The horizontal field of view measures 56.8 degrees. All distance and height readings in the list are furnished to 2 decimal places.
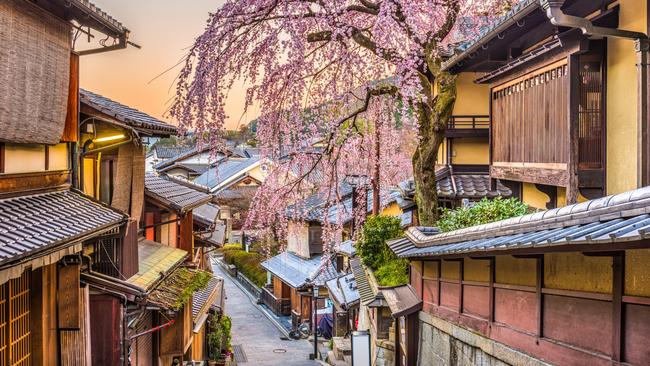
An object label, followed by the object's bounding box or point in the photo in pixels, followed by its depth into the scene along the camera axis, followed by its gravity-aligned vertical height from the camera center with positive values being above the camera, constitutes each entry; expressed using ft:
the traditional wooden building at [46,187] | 23.66 -0.63
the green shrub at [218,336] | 79.30 -22.08
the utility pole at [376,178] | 54.80 -0.35
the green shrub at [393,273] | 50.96 -8.58
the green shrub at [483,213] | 34.01 -2.24
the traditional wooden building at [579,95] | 23.25 +3.63
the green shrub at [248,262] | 144.66 -23.27
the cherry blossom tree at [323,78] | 35.01 +6.39
